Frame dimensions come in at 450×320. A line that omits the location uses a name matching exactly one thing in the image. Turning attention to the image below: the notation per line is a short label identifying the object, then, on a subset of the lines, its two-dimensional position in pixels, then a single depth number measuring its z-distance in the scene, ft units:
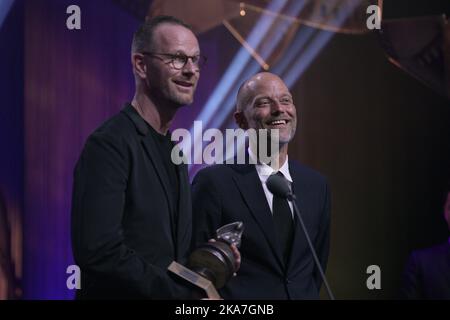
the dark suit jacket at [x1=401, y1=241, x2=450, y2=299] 19.92
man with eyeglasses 15.81
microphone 16.41
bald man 16.99
